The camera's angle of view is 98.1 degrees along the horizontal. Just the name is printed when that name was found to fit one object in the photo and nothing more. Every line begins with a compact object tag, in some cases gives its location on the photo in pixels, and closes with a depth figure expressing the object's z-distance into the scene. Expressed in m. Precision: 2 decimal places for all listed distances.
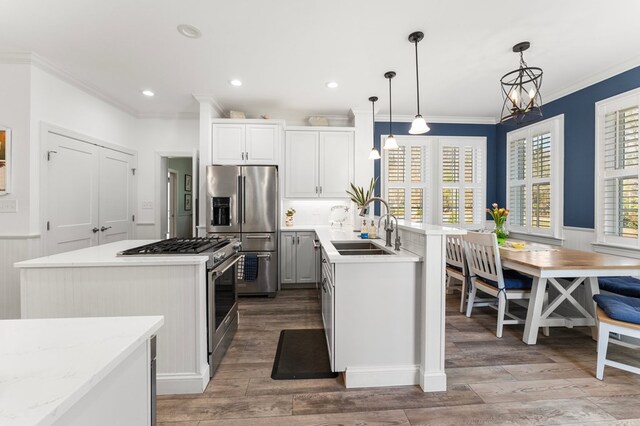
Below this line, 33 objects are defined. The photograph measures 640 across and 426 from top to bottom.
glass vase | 3.37
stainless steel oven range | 1.94
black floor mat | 2.04
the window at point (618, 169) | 2.96
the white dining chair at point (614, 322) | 1.88
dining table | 2.21
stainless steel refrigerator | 3.80
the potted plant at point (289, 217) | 4.36
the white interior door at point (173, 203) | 5.54
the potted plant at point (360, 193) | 4.02
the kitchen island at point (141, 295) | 1.75
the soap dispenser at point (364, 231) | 2.85
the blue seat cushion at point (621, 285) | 2.43
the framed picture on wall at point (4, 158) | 2.75
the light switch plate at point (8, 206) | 2.78
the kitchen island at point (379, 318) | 1.92
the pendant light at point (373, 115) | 3.52
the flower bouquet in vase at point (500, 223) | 3.37
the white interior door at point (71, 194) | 3.08
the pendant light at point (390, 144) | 3.04
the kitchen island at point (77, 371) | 0.51
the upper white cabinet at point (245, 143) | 4.04
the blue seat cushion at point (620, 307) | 1.89
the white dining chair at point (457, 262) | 3.21
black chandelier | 2.31
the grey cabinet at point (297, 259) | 4.09
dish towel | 3.79
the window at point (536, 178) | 3.84
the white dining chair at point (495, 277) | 2.63
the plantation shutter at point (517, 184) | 4.42
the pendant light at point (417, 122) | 2.45
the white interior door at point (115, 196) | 3.84
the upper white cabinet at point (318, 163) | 4.29
